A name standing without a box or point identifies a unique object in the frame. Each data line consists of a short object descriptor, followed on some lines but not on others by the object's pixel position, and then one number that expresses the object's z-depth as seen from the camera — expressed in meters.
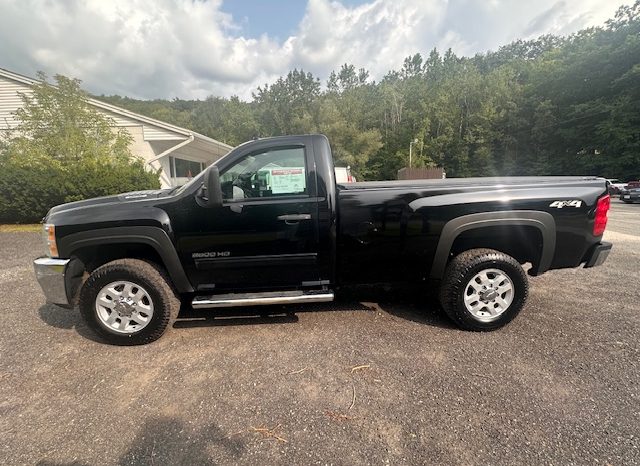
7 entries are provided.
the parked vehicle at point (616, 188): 22.17
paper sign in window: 3.08
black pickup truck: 2.98
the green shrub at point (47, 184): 9.30
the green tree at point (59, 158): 9.39
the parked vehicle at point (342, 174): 11.06
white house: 12.90
